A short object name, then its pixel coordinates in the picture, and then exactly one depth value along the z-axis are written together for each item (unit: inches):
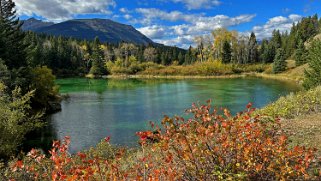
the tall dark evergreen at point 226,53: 4763.8
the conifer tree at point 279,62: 3985.0
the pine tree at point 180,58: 5611.2
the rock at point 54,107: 1859.0
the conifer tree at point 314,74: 1341.0
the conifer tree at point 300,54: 3898.6
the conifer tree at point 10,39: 1678.2
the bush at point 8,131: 823.7
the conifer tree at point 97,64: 4806.4
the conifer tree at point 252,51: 5068.9
